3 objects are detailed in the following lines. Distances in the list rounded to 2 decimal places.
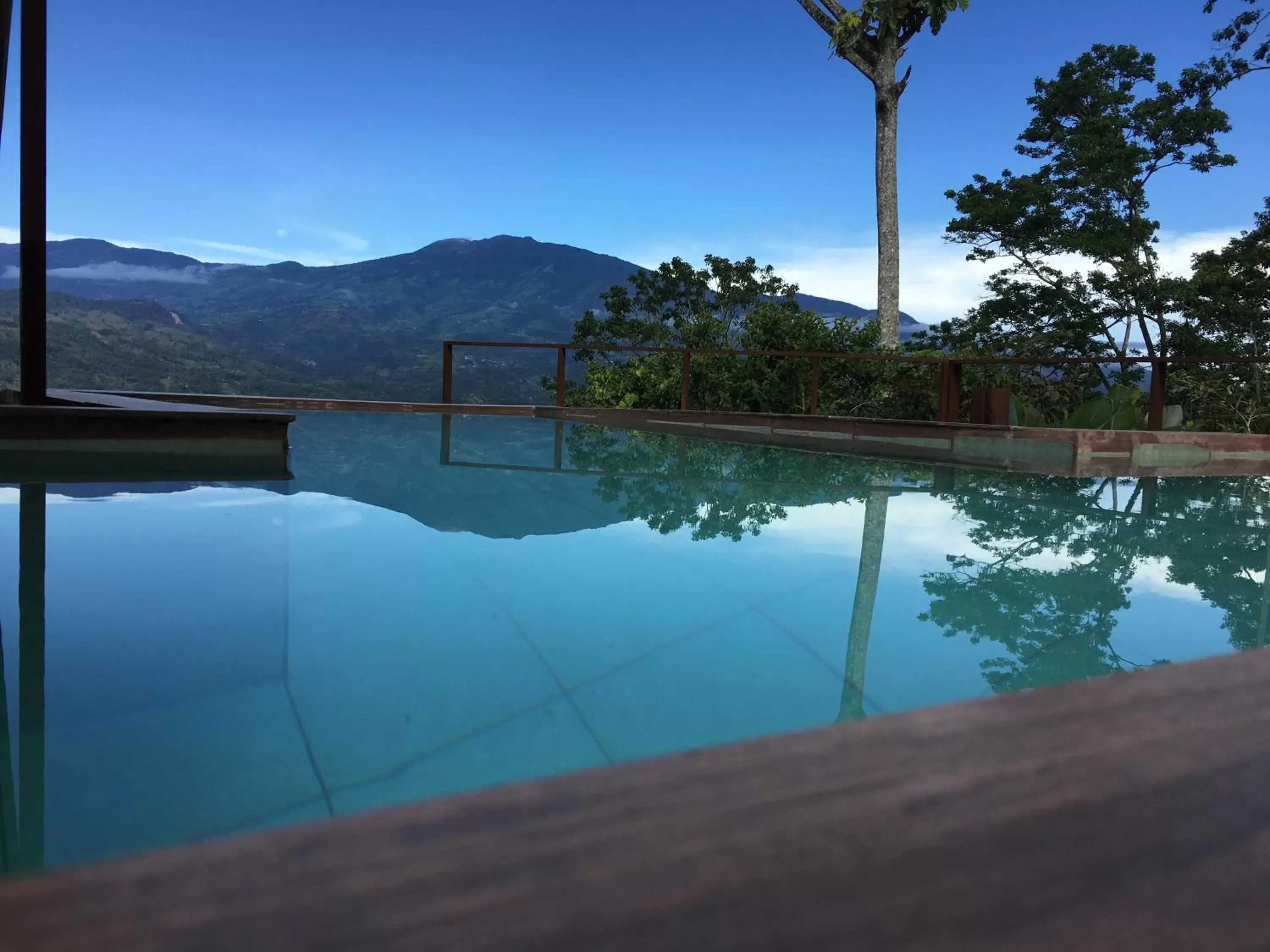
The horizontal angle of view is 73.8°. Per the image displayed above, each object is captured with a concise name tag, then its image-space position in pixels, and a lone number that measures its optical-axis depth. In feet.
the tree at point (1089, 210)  42.16
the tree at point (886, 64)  29.68
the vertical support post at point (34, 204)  12.17
